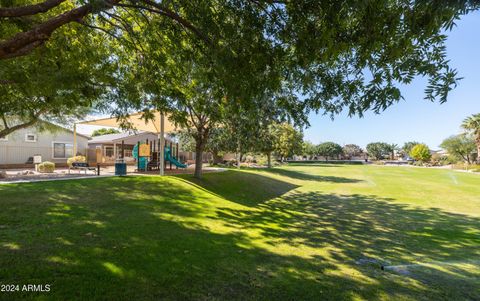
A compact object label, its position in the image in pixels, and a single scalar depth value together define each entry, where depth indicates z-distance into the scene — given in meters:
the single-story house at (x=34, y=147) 21.95
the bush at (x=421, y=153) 72.94
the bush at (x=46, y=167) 15.73
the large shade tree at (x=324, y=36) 2.81
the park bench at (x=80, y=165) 16.00
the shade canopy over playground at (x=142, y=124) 14.92
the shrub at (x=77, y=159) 17.96
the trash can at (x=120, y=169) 14.22
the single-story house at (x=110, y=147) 27.83
